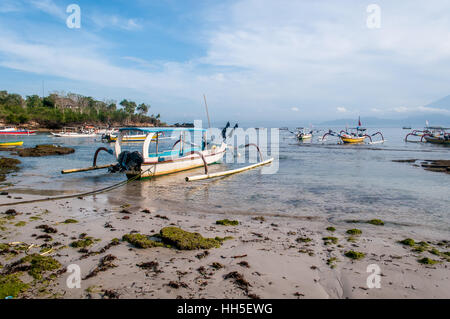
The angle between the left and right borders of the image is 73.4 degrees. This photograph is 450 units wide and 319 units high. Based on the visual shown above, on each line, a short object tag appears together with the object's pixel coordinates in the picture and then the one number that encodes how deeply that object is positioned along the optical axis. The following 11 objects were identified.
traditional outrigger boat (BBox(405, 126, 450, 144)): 44.48
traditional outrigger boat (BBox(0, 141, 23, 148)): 31.74
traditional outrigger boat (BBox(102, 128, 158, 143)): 44.44
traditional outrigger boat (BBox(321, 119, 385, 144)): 46.75
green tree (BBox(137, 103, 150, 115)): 119.06
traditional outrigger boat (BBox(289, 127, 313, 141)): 55.81
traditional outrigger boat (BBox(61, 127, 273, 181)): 14.43
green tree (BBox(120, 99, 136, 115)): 112.61
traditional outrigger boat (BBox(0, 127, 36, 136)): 49.30
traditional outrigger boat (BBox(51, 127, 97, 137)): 51.22
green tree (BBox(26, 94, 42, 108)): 90.49
